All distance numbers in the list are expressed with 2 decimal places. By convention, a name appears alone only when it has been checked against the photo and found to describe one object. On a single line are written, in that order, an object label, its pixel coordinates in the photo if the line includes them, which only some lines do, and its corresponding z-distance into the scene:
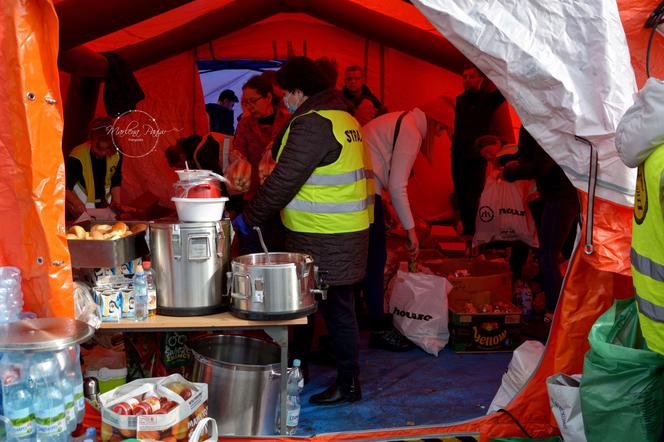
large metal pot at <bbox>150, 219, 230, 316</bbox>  2.95
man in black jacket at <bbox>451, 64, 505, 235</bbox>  6.16
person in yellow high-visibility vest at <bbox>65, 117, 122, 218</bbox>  4.52
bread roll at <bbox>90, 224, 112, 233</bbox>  3.04
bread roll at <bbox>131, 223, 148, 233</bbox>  3.17
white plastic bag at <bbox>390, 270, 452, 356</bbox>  4.62
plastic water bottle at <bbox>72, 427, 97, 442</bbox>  2.54
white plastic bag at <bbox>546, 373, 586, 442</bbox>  2.68
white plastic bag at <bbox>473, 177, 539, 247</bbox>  5.75
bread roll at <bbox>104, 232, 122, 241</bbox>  2.95
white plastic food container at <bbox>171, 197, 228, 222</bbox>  2.97
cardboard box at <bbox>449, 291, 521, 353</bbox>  4.58
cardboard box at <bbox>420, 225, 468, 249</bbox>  6.57
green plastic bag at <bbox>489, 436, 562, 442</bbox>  3.03
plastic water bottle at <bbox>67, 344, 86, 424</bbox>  2.55
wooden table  2.88
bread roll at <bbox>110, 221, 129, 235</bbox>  3.02
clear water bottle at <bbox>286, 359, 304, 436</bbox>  3.27
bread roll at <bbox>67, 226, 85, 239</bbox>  2.95
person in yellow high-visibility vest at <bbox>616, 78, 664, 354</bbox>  2.15
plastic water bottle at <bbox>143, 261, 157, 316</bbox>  2.98
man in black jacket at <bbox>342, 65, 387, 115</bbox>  6.03
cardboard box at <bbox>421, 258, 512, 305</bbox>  4.89
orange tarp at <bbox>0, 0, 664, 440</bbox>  2.62
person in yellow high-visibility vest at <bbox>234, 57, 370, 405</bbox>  3.40
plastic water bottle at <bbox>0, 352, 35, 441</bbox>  2.37
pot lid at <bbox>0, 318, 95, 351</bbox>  2.29
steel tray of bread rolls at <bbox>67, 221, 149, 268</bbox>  2.88
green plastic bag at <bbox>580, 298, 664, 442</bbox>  2.36
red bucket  3.04
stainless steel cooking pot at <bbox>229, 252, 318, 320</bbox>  2.94
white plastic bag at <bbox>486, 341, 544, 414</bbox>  3.30
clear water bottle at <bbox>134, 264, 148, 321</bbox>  2.94
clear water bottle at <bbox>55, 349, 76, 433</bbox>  2.47
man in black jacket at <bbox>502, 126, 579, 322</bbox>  4.40
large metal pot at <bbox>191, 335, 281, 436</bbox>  3.10
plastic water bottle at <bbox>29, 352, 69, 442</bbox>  2.39
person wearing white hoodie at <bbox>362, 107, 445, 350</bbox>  4.35
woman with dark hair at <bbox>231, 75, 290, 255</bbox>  4.36
